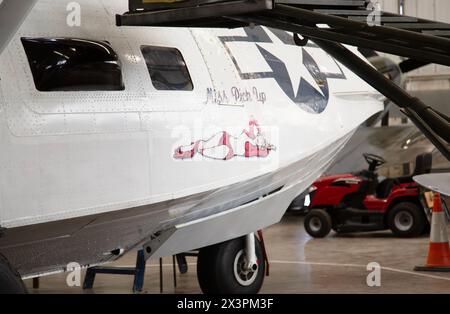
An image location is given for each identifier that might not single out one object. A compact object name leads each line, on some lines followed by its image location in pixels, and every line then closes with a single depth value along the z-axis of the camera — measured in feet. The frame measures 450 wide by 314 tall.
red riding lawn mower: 52.21
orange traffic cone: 37.76
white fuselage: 20.39
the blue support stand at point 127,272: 32.68
